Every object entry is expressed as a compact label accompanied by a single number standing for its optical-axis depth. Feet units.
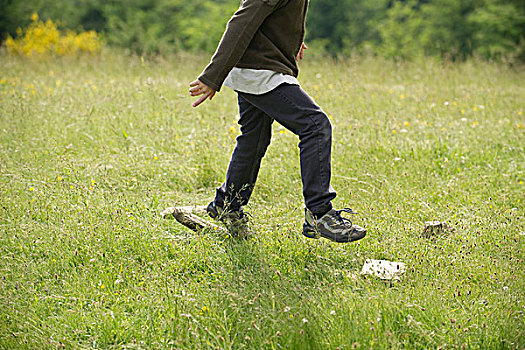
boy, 20.49
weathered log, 23.80
